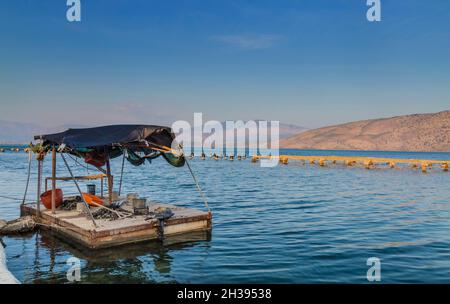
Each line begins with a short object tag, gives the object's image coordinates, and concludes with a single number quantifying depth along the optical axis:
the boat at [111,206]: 14.05
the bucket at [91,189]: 18.50
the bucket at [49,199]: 18.00
